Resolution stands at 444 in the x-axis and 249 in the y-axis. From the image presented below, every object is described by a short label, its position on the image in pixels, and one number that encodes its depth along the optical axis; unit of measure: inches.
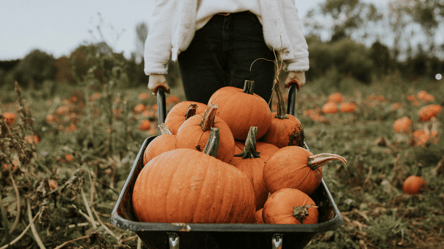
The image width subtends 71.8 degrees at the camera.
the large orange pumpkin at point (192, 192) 38.9
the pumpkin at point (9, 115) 120.2
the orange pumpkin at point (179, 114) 58.2
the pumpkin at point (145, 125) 150.5
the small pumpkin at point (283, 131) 59.9
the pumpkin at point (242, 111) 56.7
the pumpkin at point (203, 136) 47.8
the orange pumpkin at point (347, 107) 211.0
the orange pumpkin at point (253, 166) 49.7
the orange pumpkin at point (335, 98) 231.6
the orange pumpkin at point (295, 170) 46.7
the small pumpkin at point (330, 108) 206.4
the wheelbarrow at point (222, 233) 34.6
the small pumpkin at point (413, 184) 105.0
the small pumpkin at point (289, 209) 40.2
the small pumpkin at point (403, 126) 156.9
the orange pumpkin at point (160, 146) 51.2
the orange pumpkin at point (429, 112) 155.9
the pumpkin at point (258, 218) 45.1
